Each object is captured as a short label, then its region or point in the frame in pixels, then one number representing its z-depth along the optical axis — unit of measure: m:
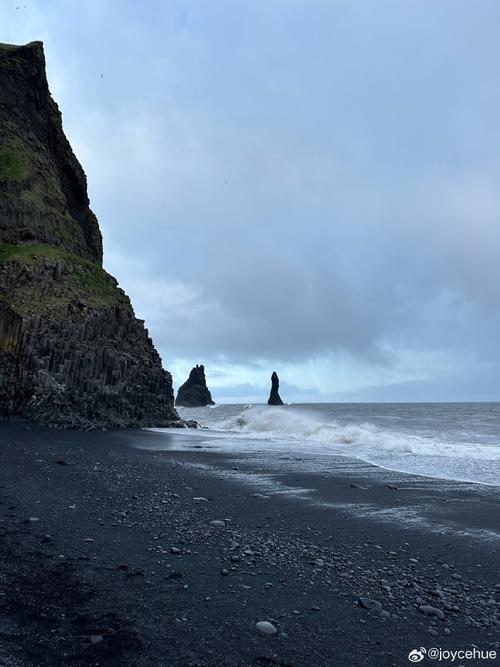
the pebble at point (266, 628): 5.01
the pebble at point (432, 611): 5.66
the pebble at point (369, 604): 5.80
